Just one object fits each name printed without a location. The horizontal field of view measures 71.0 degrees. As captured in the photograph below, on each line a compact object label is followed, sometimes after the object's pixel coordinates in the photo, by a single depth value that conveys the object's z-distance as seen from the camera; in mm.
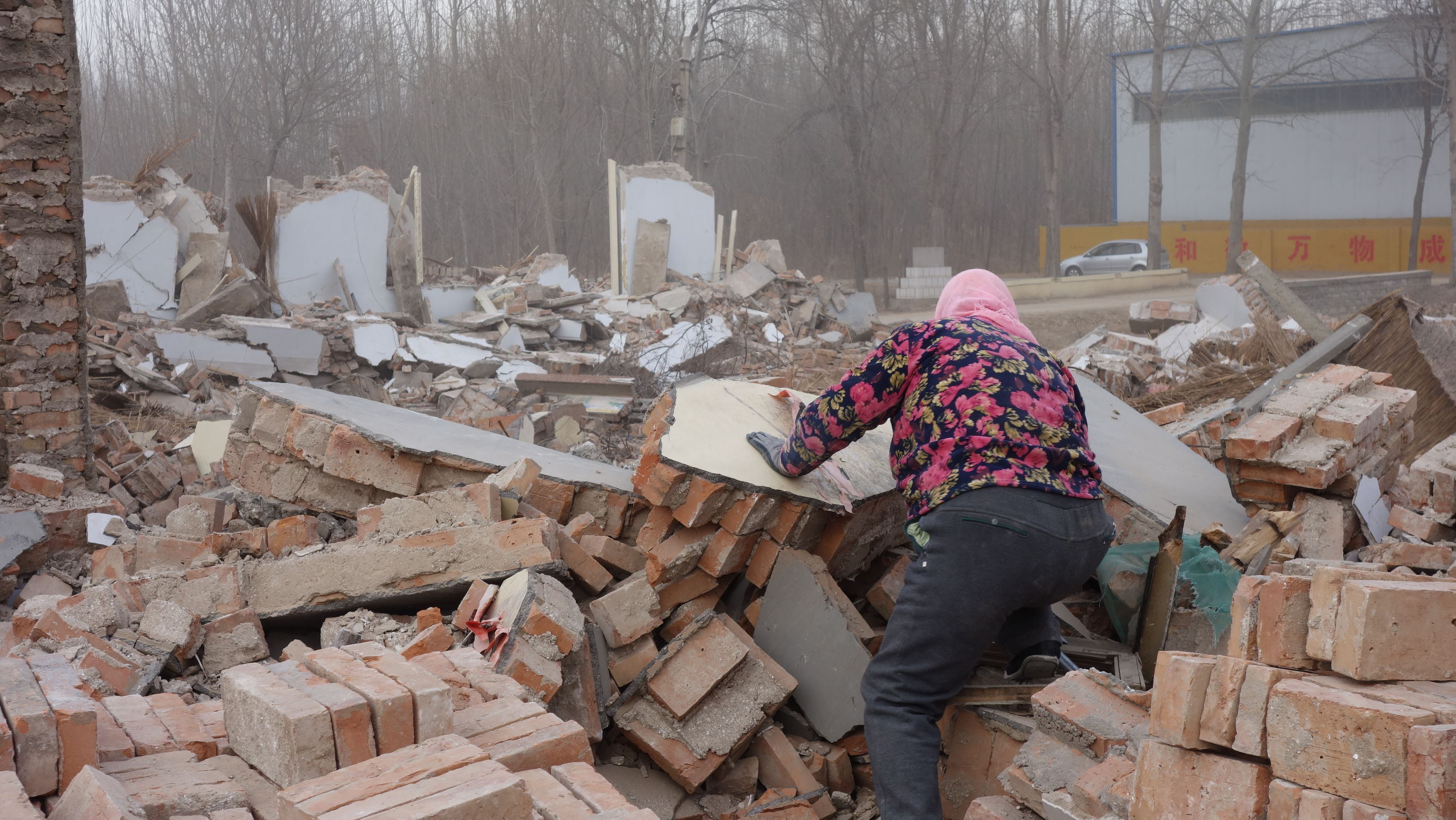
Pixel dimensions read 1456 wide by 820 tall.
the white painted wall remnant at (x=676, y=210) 16906
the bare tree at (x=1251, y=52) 22344
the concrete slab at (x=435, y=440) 4113
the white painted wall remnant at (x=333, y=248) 14391
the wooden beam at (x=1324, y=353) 5301
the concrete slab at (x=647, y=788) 3166
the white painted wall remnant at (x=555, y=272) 17125
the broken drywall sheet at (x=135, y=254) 11945
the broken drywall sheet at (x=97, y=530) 4844
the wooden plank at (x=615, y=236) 16875
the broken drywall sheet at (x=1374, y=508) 4035
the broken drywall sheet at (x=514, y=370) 11109
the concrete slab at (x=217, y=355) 10367
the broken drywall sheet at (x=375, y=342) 11344
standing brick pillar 5062
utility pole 20969
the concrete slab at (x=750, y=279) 16109
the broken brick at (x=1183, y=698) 2064
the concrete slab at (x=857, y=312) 16516
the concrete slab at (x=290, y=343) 10734
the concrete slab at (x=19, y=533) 4379
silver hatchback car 23547
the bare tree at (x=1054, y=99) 22078
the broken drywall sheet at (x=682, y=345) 11805
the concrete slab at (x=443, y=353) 11461
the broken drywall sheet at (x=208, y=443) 6129
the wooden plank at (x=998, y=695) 3102
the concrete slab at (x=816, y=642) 3334
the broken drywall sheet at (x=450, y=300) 15273
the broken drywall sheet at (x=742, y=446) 3352
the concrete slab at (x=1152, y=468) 4023
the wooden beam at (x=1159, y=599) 3330
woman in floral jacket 2615
